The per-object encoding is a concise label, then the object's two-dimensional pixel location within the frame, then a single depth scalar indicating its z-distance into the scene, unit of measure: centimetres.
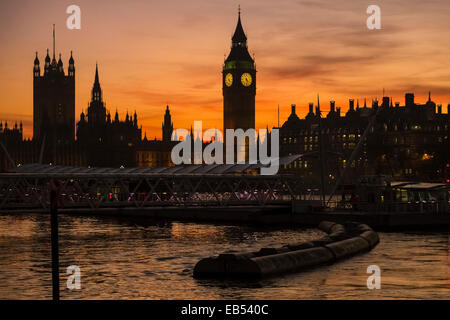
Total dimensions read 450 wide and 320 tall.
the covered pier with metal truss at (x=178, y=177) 6600
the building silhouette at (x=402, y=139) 18975
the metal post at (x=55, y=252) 2538
